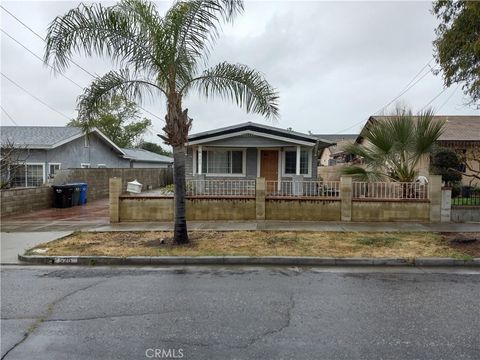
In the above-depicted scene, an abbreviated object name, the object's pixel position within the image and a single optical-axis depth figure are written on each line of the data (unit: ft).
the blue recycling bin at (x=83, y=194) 59.79
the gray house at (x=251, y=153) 55.06
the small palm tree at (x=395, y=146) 38.37
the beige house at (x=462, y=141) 63.46
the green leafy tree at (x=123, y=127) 136.90
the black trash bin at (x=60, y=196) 53.98
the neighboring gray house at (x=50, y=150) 65.00
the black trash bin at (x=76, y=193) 57.00
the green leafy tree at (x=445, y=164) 42.80
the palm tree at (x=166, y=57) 26.09
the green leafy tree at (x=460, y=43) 33.58
